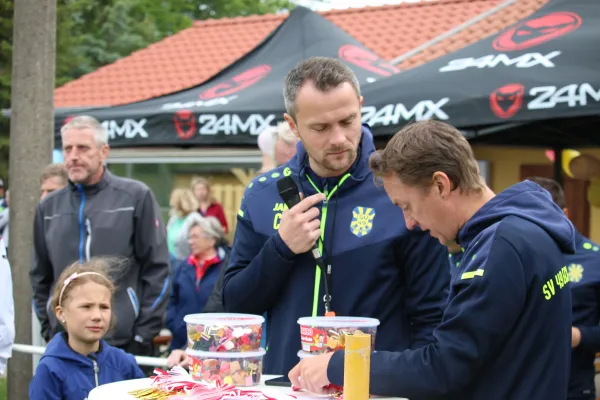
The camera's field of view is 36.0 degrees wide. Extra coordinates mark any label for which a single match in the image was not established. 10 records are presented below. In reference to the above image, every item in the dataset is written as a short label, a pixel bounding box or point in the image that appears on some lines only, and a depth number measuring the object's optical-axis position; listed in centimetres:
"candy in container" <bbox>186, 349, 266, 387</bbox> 271
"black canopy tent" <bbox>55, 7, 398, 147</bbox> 754
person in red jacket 1170
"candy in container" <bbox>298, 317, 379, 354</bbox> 264
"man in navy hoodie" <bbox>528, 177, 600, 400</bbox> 490
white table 255
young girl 424
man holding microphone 301
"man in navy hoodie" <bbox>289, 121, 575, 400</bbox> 233
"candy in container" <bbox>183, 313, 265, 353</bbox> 271
